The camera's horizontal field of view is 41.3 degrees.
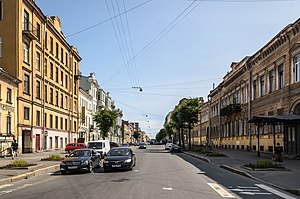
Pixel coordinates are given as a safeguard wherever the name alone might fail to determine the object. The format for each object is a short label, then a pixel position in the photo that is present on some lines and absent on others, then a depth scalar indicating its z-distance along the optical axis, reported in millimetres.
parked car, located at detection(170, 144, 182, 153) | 54594
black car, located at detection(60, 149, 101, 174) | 20719
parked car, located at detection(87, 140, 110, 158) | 33750
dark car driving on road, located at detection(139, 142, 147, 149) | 77600
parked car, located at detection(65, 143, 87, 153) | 44750
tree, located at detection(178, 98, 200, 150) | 57688
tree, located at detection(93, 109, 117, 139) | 72812
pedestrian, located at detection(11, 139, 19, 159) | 33312
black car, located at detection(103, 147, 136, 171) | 21062
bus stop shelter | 28439
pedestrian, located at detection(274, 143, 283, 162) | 25270
